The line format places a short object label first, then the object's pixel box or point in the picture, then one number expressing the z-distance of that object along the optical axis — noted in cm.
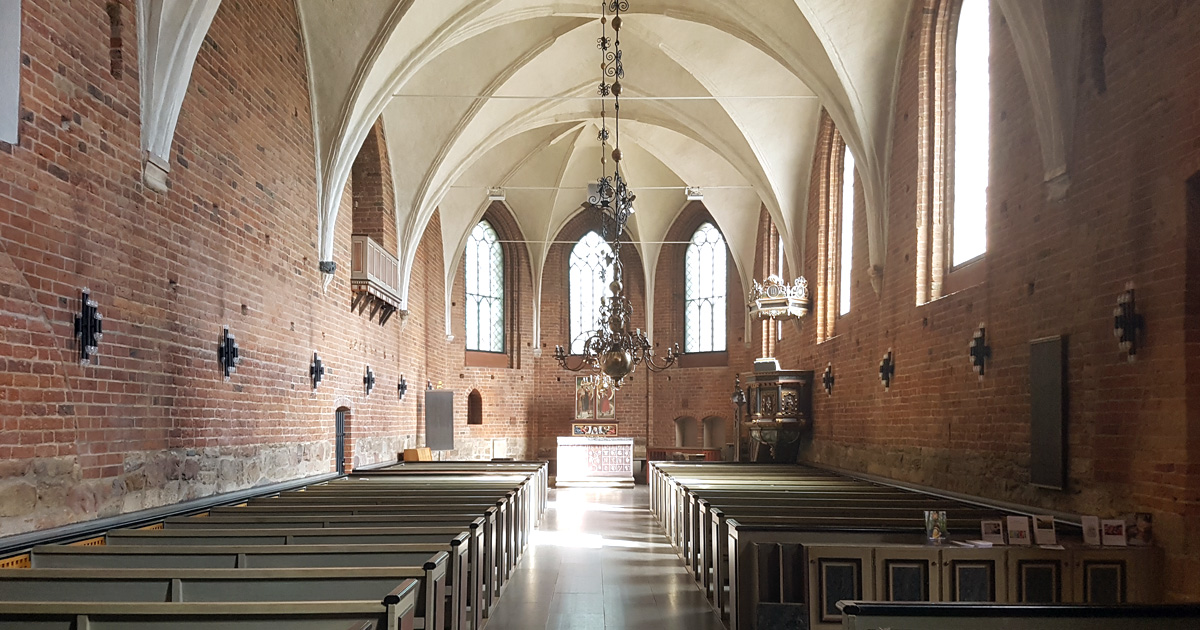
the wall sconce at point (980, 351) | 845
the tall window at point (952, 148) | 933
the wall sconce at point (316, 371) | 1192
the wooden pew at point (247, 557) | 420
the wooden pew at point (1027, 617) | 316
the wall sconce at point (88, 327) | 621
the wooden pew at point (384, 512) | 618
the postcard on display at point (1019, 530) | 519
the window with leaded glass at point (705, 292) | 2319
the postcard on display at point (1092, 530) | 534
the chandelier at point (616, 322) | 968
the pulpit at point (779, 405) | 1485
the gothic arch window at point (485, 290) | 2306
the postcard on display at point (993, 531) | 527
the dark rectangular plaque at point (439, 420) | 1872
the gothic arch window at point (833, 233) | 1385
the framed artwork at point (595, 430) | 2161
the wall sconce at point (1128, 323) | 599
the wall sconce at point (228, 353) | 886
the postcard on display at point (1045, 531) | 515
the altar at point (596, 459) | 1931
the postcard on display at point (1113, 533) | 539
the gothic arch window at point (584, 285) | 2423
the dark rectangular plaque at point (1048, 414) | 691
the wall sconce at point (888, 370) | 1115
